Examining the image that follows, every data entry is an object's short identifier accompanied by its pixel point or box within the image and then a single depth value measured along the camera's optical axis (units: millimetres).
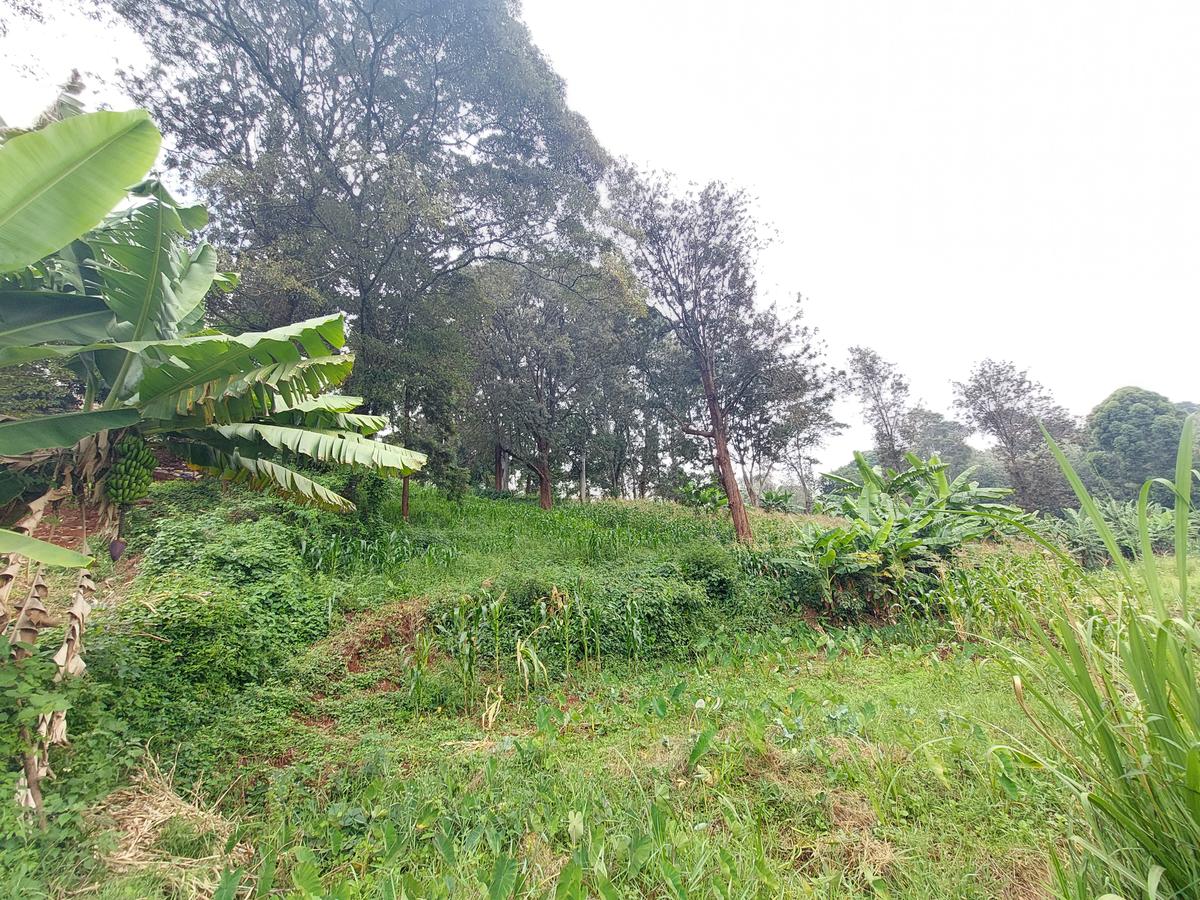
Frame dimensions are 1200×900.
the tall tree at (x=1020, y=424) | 17781
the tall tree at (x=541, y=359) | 13273
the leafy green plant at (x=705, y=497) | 12824
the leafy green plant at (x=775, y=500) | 16150
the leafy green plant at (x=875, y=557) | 6355
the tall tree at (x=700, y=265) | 10086
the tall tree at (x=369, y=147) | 7820
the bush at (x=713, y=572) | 6809
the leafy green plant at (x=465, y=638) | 4391
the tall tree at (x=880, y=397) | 23016
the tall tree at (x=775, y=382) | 11133
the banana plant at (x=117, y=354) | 2092
